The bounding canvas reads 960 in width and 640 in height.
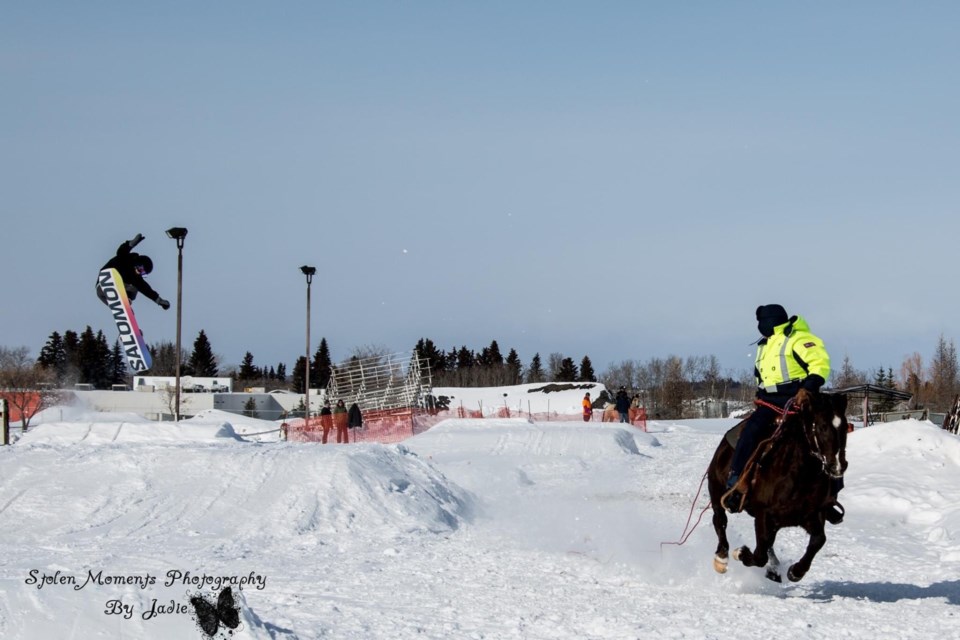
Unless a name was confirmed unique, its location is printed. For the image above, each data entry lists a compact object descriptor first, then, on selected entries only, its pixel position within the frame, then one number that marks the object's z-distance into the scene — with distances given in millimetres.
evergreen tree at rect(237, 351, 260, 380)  186625
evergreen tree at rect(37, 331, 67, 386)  142125
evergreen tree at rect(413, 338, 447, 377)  157375
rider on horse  9750
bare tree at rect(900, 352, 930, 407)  133875
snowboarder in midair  24656
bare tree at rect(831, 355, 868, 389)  122188
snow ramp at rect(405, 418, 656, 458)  29578
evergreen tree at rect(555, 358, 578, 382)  150875
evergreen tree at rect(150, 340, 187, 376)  141750
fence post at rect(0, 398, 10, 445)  26016
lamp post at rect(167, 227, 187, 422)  32469
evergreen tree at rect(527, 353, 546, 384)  172475
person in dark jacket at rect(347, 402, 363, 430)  35969
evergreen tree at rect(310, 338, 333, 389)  163750
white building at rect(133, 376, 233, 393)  85925
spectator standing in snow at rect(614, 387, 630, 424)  44500
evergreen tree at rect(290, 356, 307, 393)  146125
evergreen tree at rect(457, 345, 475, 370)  183375
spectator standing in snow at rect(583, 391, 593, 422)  48228
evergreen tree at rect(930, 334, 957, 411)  129875
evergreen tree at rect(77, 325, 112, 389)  129250
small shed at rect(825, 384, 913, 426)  42219
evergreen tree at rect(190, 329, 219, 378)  132375
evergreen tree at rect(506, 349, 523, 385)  159375
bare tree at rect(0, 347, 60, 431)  72650
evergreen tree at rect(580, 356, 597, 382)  158500
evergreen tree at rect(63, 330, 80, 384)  135300
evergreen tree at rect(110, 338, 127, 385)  133025
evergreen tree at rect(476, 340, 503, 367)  182875
